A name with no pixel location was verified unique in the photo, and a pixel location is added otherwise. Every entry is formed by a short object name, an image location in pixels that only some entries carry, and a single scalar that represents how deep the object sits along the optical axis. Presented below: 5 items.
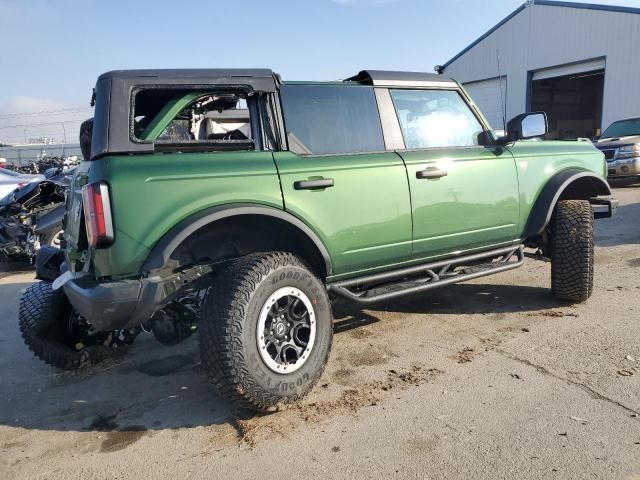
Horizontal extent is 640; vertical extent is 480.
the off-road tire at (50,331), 3.67
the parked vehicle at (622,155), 12.19
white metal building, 19.52
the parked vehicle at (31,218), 7.61
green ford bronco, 2.78
